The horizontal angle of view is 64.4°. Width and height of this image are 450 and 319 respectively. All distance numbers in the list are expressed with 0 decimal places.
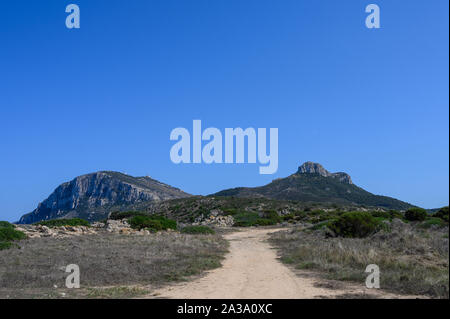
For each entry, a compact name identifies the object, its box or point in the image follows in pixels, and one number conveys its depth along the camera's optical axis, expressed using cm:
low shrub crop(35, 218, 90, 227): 4270
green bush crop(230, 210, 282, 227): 5328
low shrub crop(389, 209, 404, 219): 4212
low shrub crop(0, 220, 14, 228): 3422
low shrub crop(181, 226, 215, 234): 3645
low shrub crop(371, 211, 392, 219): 4059
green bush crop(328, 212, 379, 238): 2350
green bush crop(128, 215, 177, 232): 4064
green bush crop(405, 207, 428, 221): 3552
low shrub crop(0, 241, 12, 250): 2077
